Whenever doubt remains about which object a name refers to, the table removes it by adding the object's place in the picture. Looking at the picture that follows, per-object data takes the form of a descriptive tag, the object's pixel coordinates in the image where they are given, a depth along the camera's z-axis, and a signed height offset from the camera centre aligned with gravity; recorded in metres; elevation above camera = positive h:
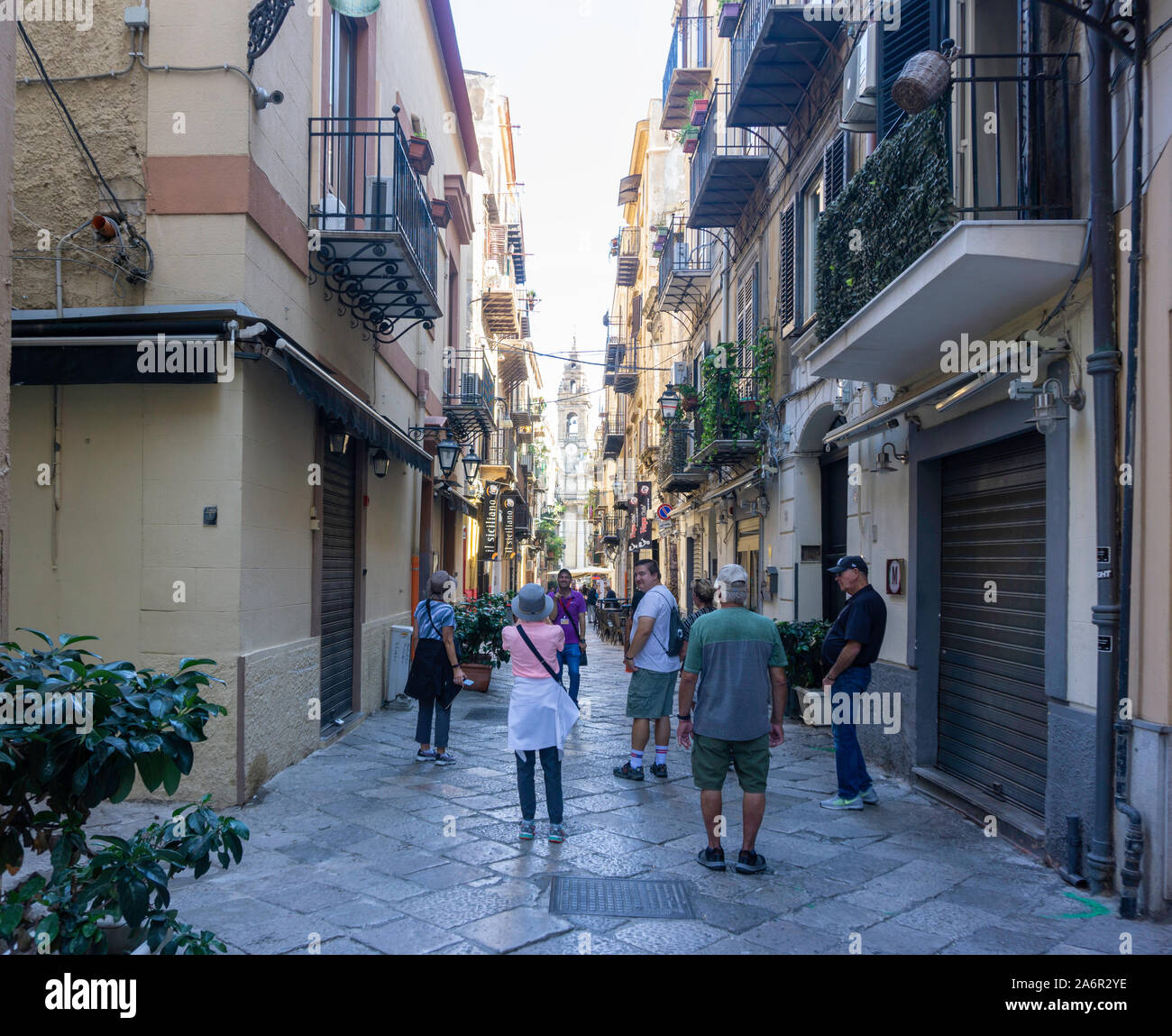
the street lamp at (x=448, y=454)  16.02 +1.41
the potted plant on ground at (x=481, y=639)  13.79 -1.44
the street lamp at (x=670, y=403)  19.04 +2.69
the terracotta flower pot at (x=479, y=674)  13.92 -1.94
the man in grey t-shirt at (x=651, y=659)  7.66 -0.96
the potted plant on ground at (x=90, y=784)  2.86 -0.74
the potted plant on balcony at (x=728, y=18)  13.45 +7.33
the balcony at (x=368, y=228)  8.66 +2.90
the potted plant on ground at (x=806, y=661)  10.47 -1.31
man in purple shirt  10.30 -0.94
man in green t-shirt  5.52 -0.96
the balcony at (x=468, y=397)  18.67 +2.77
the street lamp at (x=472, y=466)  19.16 +1.51
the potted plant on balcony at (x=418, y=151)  11.98 +4.80
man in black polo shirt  6.88 -0.83
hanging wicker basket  6.15 +2.93
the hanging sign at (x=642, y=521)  27.42 +0.60
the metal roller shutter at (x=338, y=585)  9.84 -0.50
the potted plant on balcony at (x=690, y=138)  17.04 +7.21
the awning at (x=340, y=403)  6.89 +1.11
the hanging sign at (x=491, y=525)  27.03 +0.40
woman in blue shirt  8.53 -1.01
